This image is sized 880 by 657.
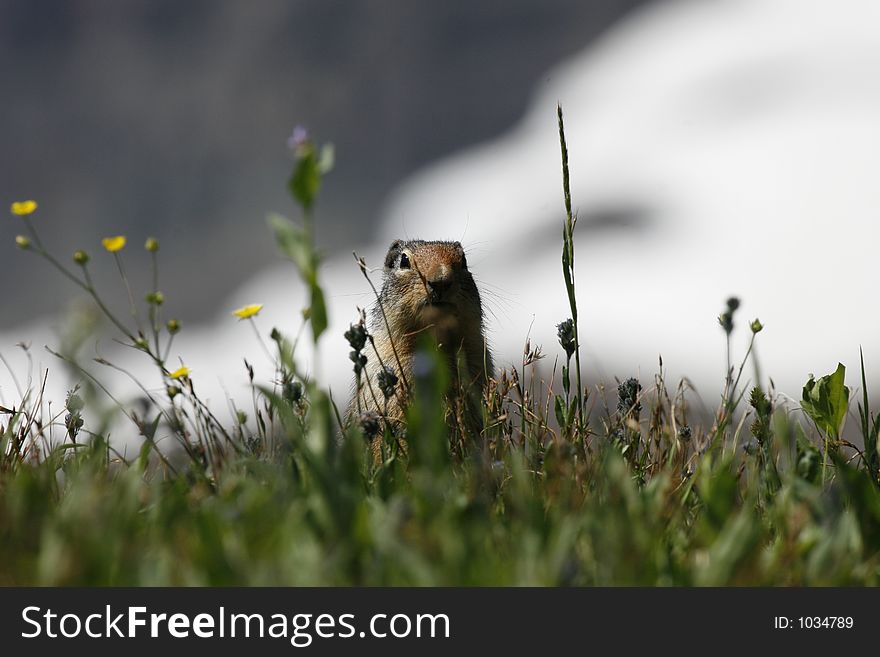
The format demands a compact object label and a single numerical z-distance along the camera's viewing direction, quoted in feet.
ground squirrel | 31.96
